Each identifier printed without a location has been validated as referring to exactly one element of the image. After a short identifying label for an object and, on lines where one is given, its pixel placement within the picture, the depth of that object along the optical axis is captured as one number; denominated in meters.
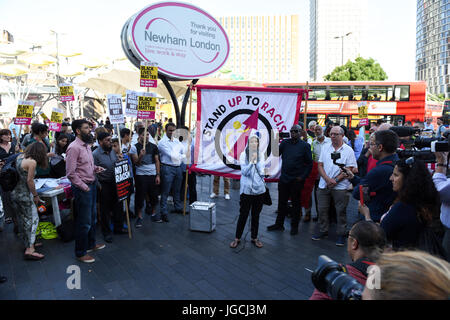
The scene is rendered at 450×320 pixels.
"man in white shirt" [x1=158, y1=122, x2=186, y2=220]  5.95
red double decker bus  16.41
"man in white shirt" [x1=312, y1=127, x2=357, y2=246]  4.76
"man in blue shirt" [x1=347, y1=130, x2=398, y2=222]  3.16
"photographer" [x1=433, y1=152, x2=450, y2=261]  2.54
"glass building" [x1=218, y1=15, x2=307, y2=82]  129.62
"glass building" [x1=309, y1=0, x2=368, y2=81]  107.44
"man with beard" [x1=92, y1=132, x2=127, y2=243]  4.84
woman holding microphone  4.47
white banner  5.52
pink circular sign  5.48
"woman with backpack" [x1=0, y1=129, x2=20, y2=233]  5.39
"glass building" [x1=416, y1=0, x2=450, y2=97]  94.75
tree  36.16
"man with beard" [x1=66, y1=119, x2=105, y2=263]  3.90
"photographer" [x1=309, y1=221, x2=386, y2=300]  1.88
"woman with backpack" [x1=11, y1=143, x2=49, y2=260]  4.00
